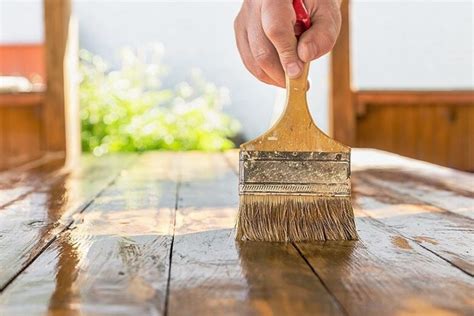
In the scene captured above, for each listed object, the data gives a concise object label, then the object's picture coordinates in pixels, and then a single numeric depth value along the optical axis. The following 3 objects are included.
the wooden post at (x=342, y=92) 4.34
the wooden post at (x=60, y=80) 4.25
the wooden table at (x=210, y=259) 0.97
